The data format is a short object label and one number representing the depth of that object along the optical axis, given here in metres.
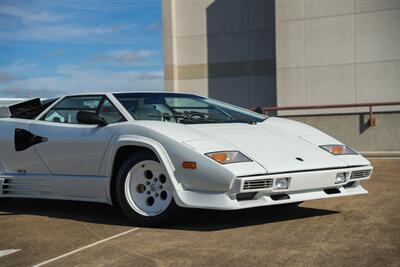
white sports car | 4.81
